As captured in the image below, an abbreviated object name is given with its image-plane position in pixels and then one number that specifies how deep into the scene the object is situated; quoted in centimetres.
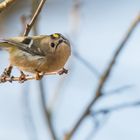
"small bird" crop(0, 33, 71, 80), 401
